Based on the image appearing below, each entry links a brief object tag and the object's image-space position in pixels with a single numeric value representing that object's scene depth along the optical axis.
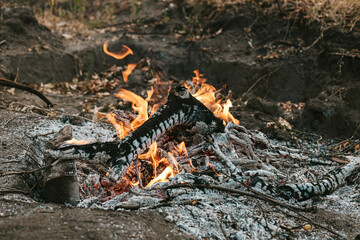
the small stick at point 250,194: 2.20
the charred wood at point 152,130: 2.41
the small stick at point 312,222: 1.96
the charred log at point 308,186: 2.51
